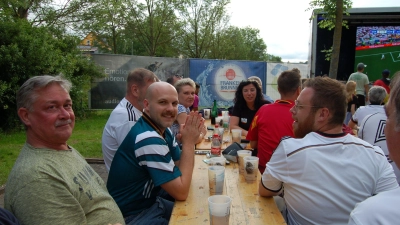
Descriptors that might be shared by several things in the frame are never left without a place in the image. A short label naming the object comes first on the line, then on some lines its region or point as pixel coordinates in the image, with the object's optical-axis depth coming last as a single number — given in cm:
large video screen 1197
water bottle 305
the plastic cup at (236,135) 370
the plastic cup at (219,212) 160
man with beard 167
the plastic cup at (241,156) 251
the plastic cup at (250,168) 233
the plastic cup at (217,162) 256
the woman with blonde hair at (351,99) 762
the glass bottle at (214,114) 551
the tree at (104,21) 1347
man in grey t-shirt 138
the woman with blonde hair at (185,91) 461
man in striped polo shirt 194
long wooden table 176
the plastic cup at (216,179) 210
